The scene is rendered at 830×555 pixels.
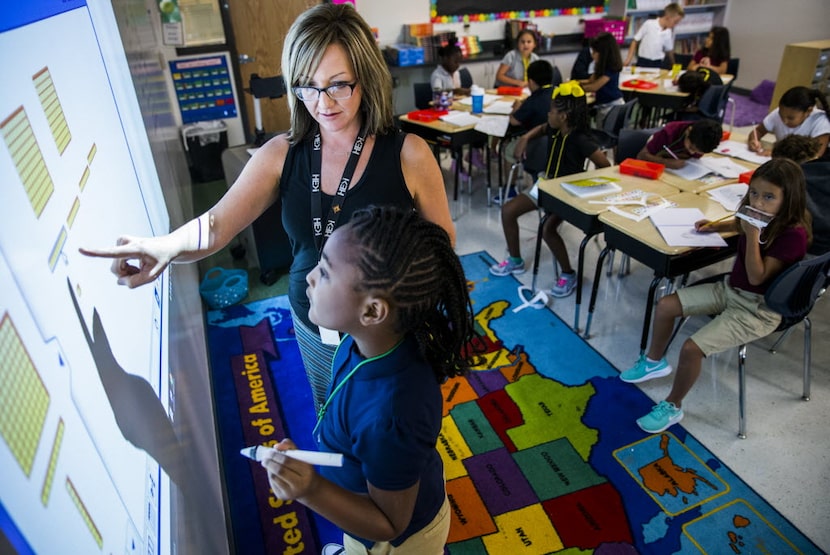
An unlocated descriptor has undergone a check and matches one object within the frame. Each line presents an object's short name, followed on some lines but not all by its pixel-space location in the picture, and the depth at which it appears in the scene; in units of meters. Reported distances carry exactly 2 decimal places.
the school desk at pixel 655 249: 2.21
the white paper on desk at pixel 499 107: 4.39
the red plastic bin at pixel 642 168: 2.88
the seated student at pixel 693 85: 4.39
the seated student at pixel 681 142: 2.88
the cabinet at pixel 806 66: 5.54
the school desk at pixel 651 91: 4.72
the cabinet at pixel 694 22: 7.39
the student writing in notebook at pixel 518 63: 5.36
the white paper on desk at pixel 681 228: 2.20
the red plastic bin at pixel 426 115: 4.29
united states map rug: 1.85
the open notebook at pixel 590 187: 2.70
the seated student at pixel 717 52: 5.78
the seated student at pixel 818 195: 2.29
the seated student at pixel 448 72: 4.88
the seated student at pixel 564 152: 3.05
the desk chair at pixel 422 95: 4.95
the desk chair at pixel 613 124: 4.21
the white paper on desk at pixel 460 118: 4.12
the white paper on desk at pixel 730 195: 2.53
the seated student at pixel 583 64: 5.24
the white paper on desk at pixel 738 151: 3.02
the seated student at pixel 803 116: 3.07
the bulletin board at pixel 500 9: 6.09
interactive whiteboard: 0.45
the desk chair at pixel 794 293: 1.95
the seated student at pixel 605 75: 4.66
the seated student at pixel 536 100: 3.89
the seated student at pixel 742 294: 1.95
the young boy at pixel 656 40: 5.99
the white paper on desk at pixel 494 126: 3.96
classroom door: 4.79
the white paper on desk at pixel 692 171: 2.88
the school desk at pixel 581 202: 2.54
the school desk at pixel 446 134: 4.04
